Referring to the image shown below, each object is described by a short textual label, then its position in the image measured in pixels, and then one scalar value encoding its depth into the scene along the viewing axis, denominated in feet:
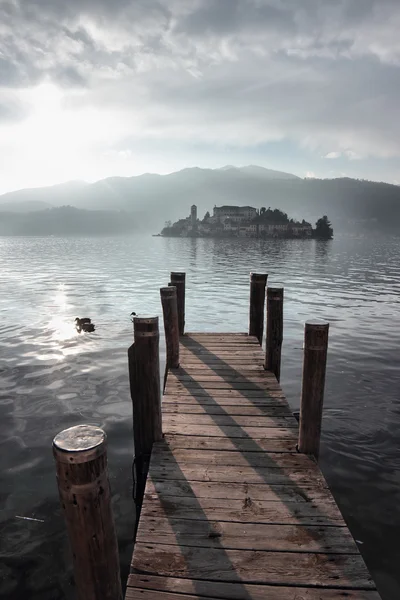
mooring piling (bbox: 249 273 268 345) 33.91
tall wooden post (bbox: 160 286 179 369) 26.12
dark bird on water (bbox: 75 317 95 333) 55.42
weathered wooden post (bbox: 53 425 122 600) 7.84
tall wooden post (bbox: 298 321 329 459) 16.14
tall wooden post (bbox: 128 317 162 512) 16.70
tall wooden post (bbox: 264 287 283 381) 26.25
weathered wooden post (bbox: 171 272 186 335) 34.65
